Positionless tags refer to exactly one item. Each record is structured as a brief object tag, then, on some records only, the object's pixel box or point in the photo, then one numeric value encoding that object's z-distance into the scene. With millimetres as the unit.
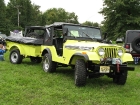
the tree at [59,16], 81875
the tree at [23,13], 52344
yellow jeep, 6641
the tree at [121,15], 30109
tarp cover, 10009
